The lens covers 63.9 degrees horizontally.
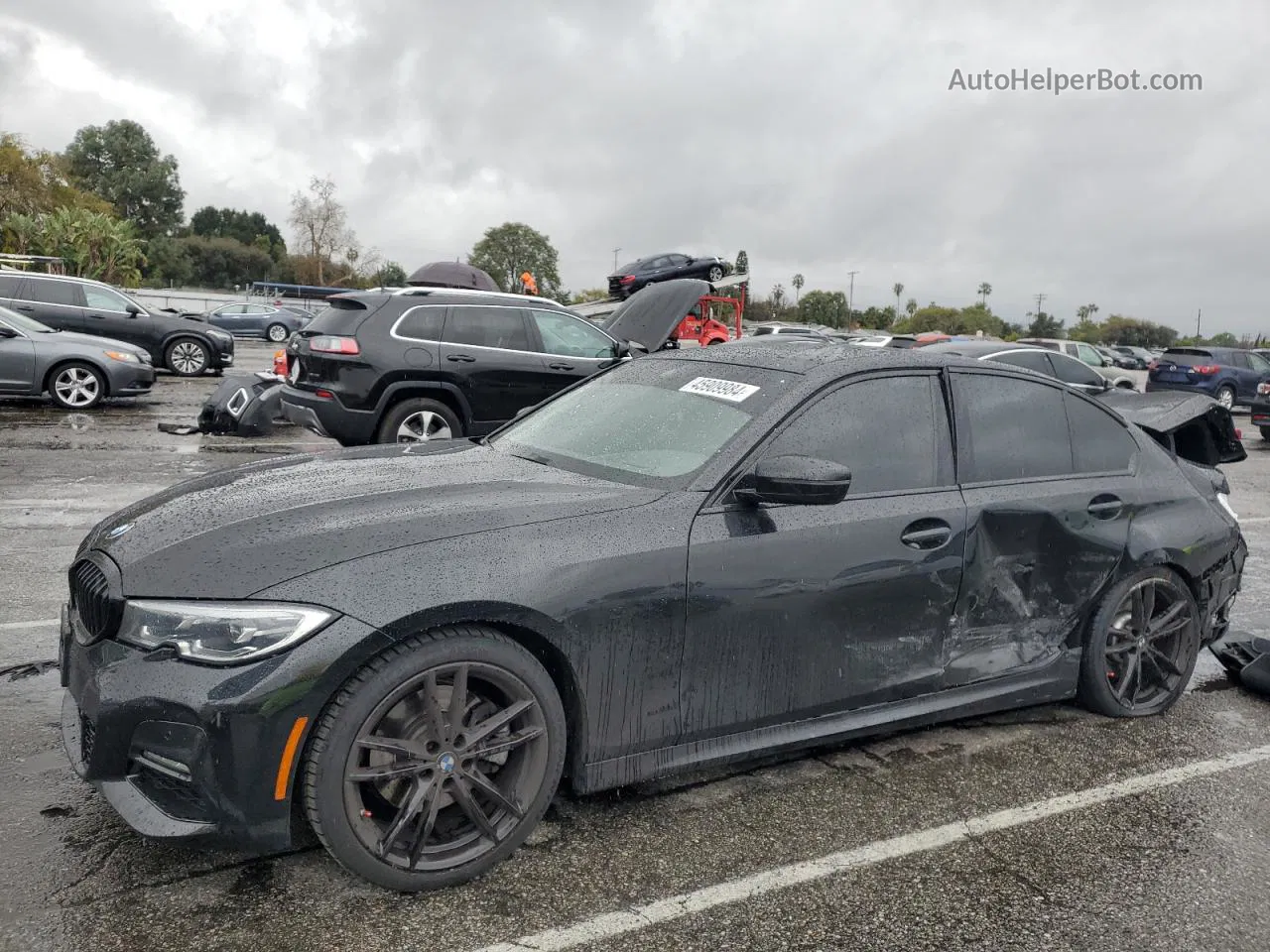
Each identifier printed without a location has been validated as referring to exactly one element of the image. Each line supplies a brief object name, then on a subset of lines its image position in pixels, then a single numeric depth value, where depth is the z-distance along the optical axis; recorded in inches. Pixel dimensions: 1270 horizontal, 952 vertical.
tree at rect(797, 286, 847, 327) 4050.2
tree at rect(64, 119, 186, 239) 3875.5
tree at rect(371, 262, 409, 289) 3508.9
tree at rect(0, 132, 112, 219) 1984.5
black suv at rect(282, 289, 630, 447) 363.9
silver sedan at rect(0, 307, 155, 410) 503.2
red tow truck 945.5
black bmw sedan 101.1
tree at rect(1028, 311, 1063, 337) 4177.4
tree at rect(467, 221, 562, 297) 4192.9
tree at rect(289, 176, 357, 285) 3275.1
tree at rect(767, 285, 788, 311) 3853.3
